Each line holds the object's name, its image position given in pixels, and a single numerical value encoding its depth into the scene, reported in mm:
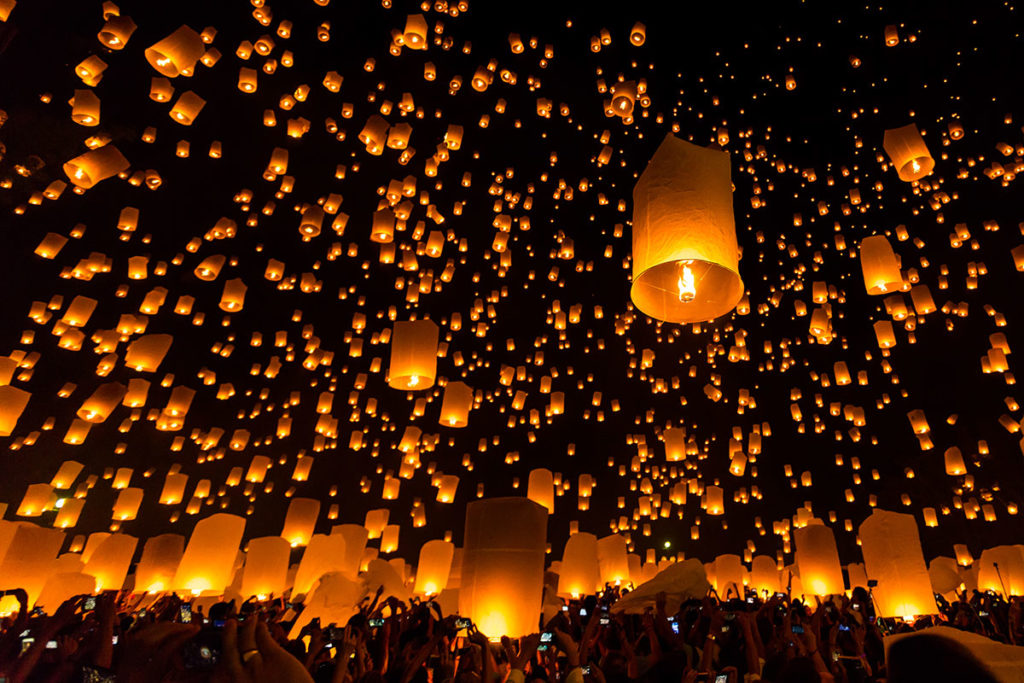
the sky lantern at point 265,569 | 8086
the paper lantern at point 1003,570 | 8480
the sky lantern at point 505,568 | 4129
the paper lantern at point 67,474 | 10844
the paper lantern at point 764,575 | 12180
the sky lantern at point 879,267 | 5523
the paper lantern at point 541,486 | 9846
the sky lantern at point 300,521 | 10523
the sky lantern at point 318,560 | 8719
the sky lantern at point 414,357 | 5551
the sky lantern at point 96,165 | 5922
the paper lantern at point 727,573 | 12469
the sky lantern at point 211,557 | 7660
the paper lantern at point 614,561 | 10700
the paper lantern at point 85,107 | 5747
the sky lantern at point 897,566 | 5758
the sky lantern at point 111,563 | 8664
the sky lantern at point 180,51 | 5250
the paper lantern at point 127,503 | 10875
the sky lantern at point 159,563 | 8688
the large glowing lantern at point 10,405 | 7617
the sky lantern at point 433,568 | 10080
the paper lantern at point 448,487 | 10836
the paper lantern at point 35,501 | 10023
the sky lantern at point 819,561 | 7480
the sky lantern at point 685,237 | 2598
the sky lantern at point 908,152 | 5242
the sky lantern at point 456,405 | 7465
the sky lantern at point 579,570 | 8383
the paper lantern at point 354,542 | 10070
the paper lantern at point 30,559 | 6855
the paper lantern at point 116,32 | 5223
